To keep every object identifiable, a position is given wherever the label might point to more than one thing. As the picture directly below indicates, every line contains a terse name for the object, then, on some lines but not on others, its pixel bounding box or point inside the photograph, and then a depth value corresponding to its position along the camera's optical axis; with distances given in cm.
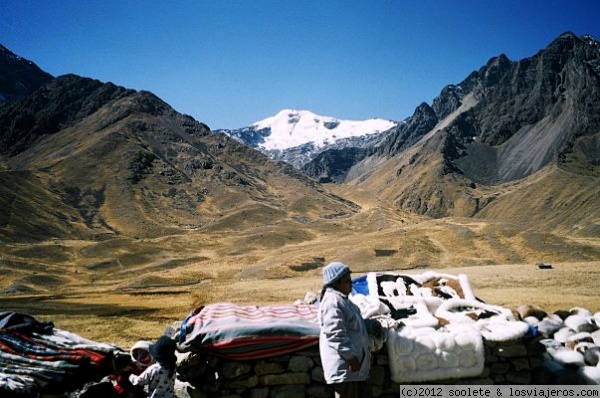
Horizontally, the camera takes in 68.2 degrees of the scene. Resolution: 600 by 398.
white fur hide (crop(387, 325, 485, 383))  680
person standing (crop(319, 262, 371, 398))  496
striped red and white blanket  668
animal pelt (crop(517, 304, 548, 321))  968
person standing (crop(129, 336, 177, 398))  612
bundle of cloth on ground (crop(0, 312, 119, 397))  568
